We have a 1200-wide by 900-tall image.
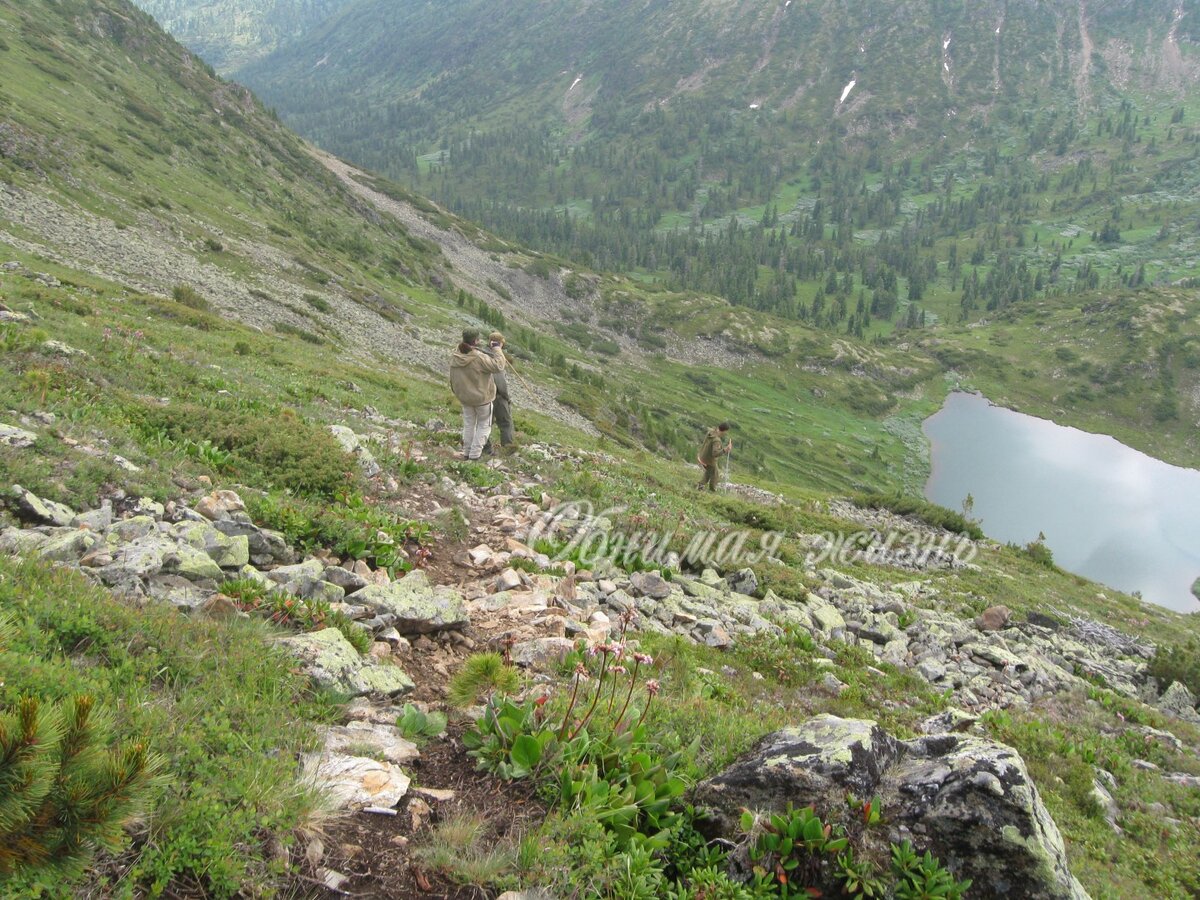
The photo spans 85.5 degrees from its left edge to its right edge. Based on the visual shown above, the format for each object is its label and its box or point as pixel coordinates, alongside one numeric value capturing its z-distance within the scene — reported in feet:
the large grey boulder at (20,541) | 18.94
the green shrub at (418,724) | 17.31
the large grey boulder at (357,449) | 40.81
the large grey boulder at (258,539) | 26.53
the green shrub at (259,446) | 35.35
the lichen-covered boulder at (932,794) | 14.61
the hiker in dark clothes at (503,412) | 58.03
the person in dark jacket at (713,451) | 80.57
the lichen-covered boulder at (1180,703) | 48.08
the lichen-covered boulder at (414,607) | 24.68
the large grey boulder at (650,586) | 38.81
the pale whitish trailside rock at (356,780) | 14.02
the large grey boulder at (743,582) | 46.16
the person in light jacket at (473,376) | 50.90
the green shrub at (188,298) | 119.85
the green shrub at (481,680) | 19.70
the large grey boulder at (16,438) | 26.17
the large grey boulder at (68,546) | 19.67
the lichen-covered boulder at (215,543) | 23.95
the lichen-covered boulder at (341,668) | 18.34
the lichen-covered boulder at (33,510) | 22.58
